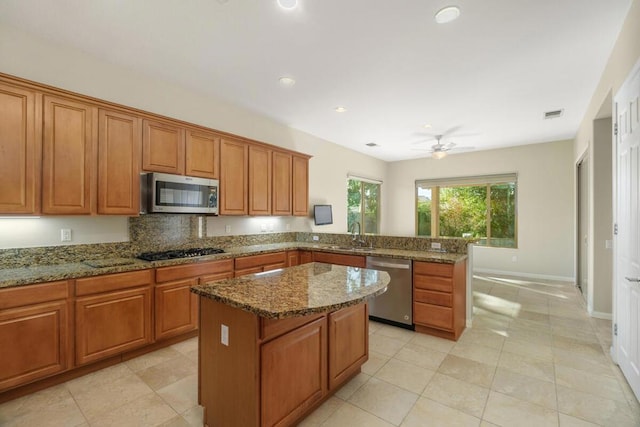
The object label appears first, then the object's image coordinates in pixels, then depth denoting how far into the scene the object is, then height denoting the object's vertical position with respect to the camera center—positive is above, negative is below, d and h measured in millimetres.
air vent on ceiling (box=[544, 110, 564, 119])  4314 +1529
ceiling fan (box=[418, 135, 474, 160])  5453 +1411
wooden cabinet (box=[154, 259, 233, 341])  2814 -830
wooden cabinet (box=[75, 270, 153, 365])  2357 -864
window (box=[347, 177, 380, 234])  6884 +282
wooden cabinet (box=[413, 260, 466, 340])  3094 -914
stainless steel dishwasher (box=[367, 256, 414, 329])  3346 -948
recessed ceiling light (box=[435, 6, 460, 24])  2158 +1526
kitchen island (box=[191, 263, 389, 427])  1522 -765
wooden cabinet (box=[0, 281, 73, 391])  2025 -871
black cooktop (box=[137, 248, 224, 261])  2975 -435
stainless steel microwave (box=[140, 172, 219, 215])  2947 +224
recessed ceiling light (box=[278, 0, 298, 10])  2095 +1539
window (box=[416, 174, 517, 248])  6574 +161
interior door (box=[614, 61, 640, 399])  2072 -126
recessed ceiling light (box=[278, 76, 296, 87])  3288 +1542
